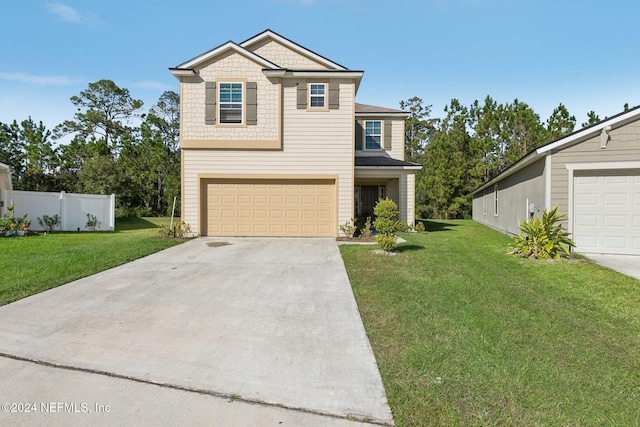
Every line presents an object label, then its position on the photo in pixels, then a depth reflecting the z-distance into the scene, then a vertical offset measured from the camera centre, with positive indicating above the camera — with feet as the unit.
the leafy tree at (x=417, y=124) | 130.52 +33.55
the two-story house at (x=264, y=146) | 41.45 +7.52
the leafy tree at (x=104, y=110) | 105.19 +31.26
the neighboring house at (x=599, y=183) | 29.76 +2.55
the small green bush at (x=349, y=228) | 40.50 -2.47
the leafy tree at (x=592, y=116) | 65.66 +18.60
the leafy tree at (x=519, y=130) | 75.92 +18.35
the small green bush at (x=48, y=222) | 49.96 -2.76
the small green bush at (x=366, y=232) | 39.23 -2.93
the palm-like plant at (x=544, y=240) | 27.84 -2.52
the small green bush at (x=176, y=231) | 40.09 -3.08
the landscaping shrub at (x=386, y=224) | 29.48 -1.43
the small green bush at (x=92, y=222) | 53.83 -2.88
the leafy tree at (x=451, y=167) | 81.76 +10.23
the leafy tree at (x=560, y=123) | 71.41 +18.84
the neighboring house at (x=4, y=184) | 45.85 +2.64
